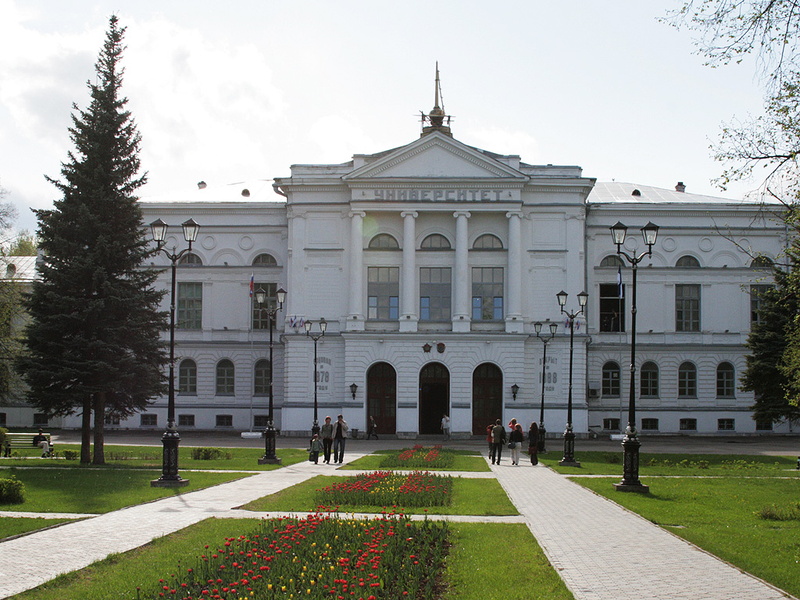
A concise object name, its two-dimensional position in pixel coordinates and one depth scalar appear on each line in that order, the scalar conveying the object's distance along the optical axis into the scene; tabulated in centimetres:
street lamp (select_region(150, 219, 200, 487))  2295
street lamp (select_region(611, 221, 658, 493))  2300
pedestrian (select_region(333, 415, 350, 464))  3303
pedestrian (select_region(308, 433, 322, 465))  3253
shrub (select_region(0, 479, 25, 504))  1848
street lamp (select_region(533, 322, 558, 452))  4088
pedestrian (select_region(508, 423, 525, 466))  3412
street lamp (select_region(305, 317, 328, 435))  4459
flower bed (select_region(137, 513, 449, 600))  979
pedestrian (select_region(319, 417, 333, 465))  3275
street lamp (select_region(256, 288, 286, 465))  3178
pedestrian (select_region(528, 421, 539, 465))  3406
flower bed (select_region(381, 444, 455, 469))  3081
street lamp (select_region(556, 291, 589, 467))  3281
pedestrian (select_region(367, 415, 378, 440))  5164
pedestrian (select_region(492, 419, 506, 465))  3422
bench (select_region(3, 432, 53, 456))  3709
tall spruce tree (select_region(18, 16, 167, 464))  3052
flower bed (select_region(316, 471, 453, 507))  1933
